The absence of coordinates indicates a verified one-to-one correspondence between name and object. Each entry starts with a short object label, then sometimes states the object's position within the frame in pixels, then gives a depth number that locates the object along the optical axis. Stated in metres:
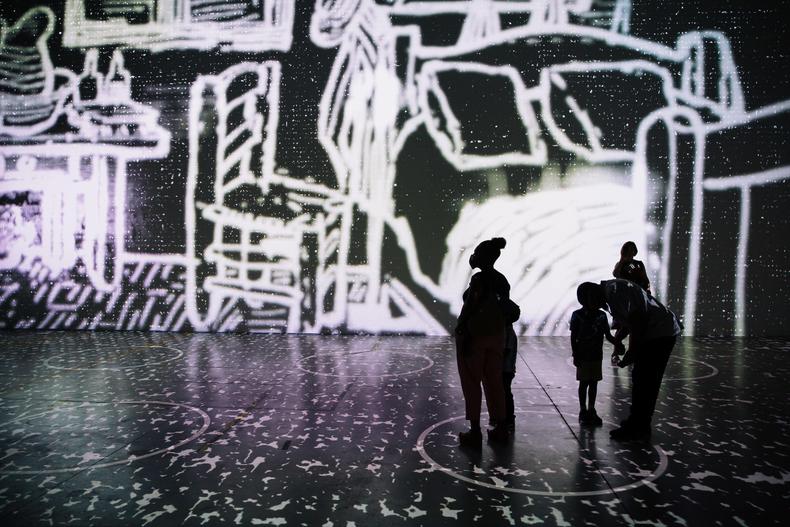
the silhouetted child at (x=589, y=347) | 2.97
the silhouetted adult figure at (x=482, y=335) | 2.58
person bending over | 2.70
